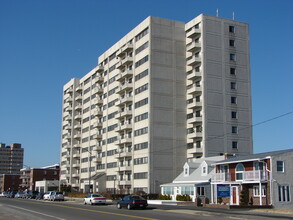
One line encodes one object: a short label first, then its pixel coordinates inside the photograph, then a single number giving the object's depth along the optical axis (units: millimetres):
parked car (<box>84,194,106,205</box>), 51878
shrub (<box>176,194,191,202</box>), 59975
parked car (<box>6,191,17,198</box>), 106962
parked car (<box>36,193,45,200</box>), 81062
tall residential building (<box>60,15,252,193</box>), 83562
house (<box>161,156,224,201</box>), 60884
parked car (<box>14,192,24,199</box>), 100488
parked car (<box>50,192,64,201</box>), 69438
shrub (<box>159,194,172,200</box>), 65188
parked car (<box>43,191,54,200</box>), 72031
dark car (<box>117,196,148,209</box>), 40812
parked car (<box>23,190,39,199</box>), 90462
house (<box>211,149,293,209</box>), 47156
